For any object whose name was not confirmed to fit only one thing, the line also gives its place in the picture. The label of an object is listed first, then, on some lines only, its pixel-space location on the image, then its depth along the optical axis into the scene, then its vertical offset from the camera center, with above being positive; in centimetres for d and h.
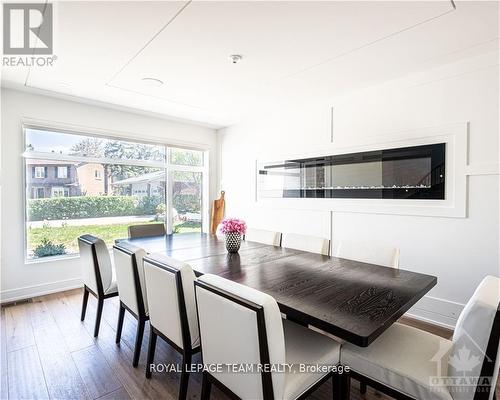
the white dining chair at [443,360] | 108 -78
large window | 346 +8
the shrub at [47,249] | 348 -72
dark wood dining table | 119 -53
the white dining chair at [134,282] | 197 -66
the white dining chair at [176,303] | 153 -64
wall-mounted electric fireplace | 273 +22
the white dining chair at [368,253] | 207 -48
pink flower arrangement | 241 -29
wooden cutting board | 496 -37
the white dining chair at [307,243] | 248 -47
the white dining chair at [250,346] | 110 -68
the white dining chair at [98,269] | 236 -67
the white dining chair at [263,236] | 291 -48
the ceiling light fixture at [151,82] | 292 +121
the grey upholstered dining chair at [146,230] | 340 -47
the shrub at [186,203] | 478 -17
